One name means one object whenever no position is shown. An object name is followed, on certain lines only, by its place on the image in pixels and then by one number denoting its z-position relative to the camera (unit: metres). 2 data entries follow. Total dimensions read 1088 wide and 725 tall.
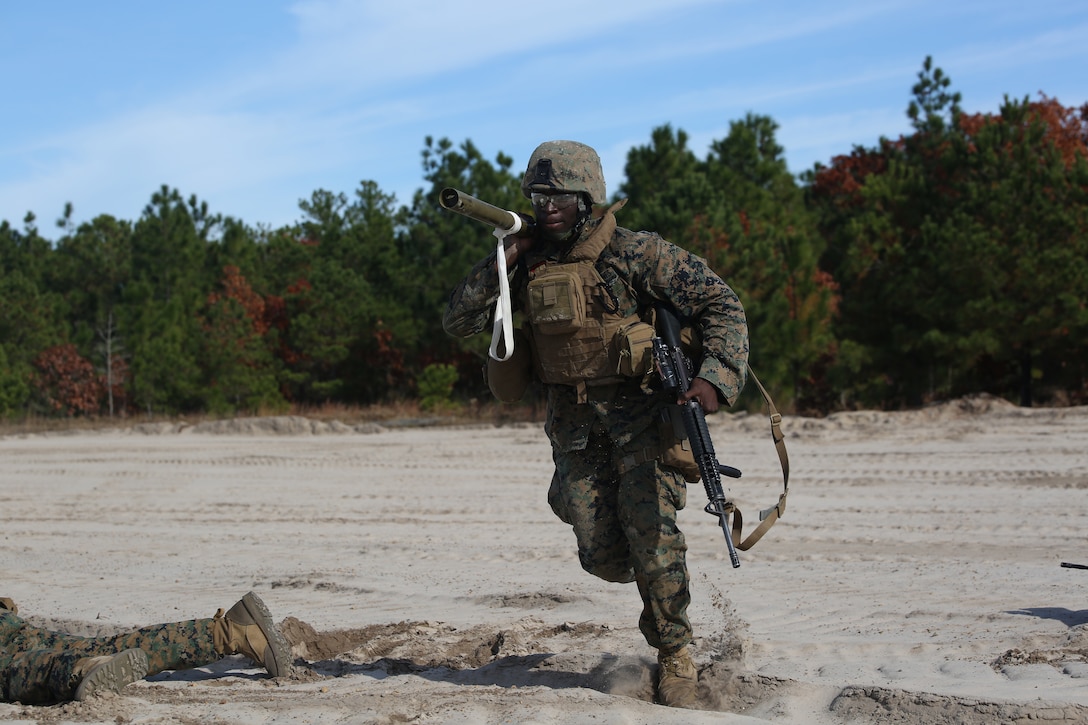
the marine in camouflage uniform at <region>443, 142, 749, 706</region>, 4.46
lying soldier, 4.52
